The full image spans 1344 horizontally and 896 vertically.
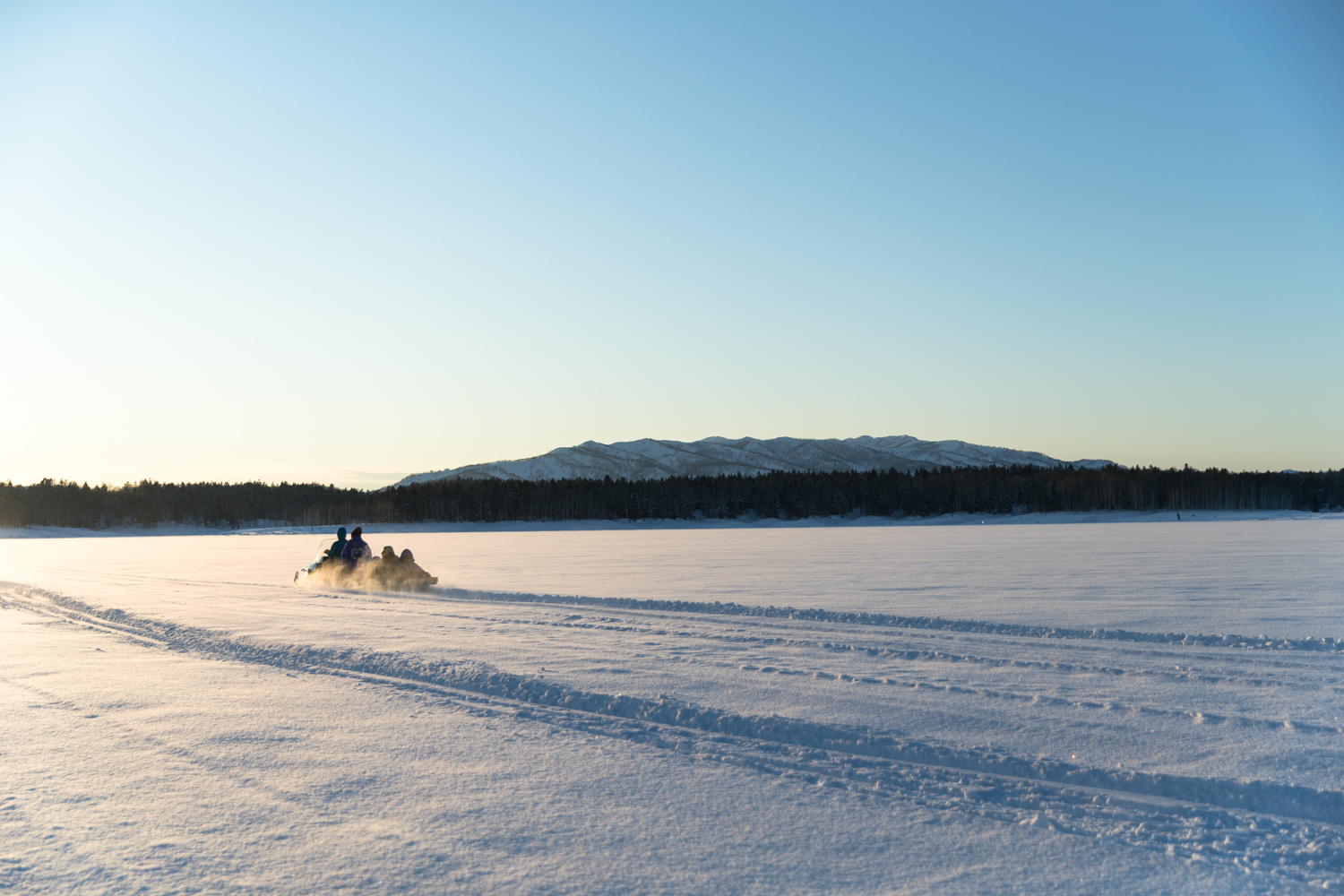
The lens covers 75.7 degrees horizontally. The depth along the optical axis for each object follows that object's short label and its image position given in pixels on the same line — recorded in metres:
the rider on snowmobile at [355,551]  19.98
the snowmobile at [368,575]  18.95
